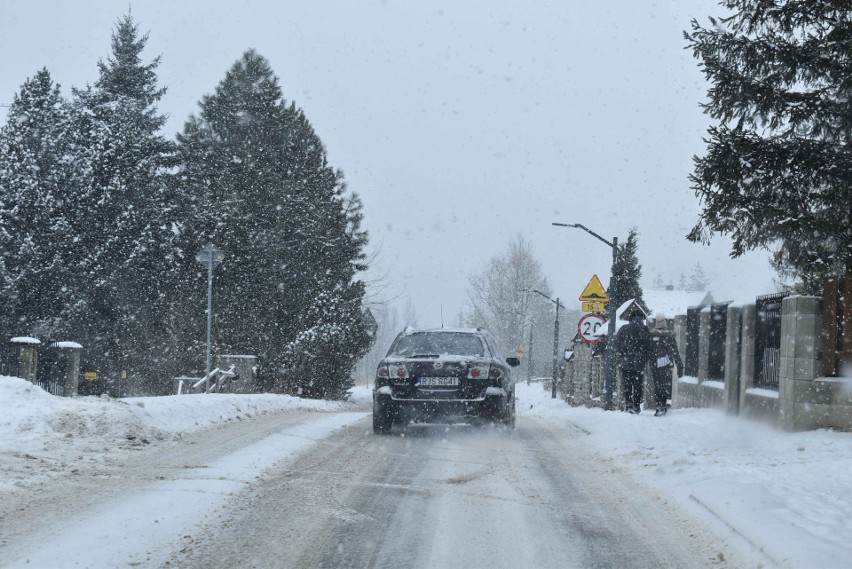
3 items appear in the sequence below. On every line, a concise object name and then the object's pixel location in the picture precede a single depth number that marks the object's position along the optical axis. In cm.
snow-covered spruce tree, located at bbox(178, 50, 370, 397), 3531
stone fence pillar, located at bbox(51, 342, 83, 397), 1920
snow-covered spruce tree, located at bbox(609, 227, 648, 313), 5150
